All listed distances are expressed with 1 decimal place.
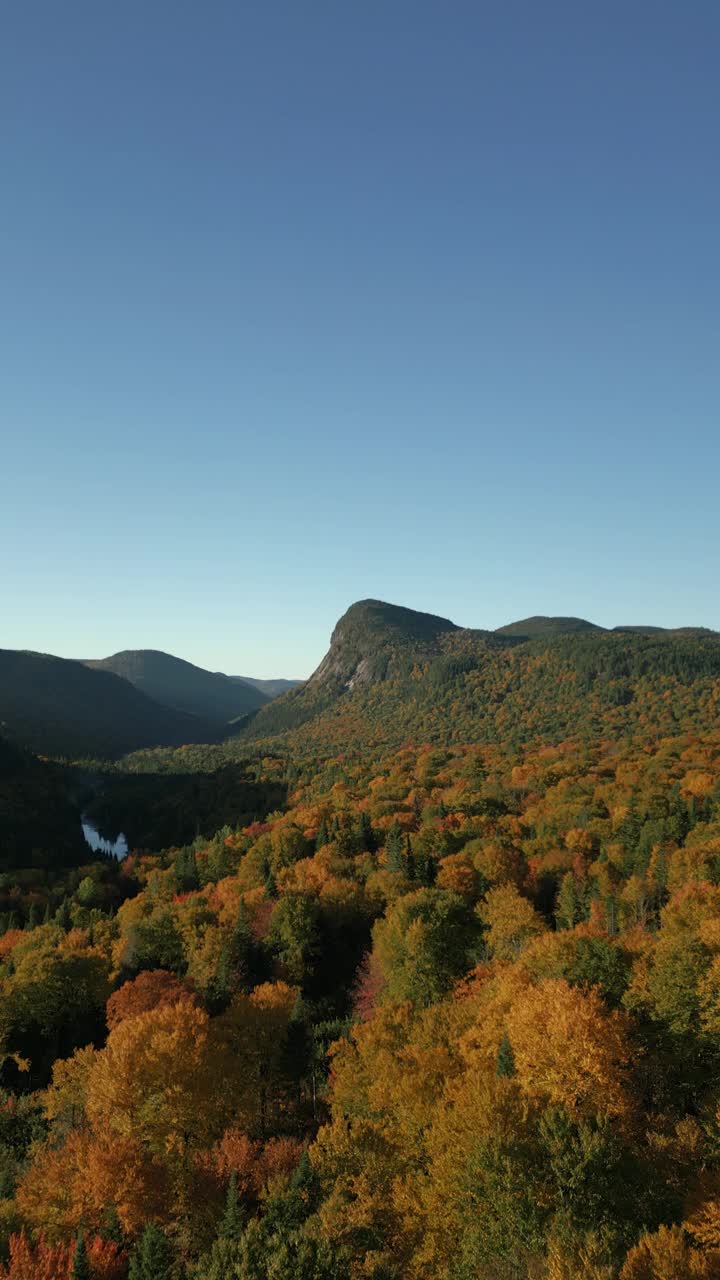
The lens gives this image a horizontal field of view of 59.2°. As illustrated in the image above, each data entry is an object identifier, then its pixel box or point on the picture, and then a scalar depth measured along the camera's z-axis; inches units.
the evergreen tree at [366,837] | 4936.0
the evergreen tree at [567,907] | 3147.1
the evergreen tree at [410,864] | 4015.8
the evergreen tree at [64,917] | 4338.3
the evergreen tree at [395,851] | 4042.8
